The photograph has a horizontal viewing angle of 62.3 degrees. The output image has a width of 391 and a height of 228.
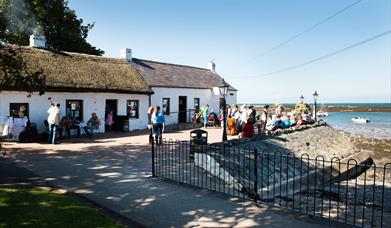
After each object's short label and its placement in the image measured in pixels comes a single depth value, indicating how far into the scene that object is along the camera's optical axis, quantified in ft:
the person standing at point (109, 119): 69.06
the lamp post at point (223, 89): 53.52
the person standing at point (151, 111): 50.53
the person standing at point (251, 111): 63.19
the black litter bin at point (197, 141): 37.17
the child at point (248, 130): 52.44
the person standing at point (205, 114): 82.11
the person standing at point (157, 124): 48.91
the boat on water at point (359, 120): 200.37
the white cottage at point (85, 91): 57.21
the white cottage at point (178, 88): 85.35
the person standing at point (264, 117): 71.00
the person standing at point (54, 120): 49.55
